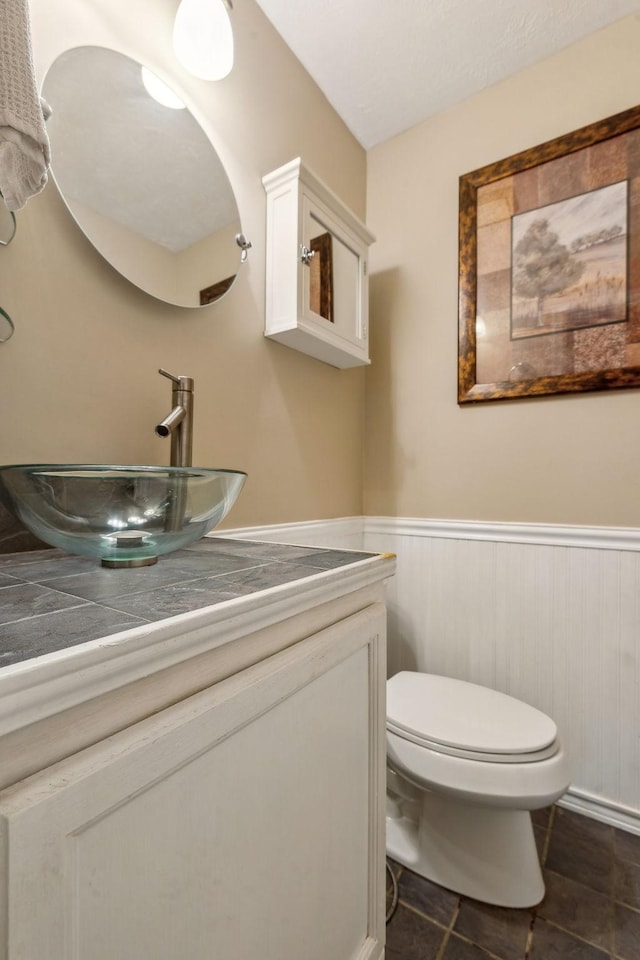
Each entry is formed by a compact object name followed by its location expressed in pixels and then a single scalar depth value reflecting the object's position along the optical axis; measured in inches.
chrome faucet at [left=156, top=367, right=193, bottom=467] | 32.4
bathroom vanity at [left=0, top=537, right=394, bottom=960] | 10.7
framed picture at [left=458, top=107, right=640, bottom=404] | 48.7
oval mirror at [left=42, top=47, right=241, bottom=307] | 30.1
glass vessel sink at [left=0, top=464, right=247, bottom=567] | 19.8
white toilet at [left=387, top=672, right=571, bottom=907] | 34.8
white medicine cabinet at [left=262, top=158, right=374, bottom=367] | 44.7
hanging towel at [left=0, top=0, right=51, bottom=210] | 18.8
